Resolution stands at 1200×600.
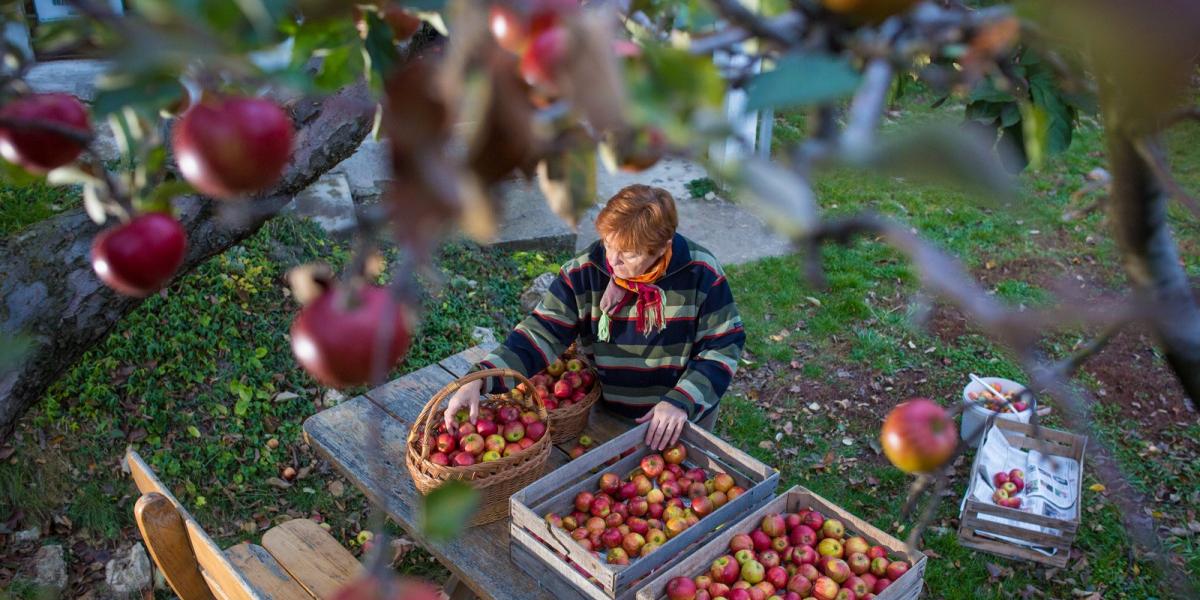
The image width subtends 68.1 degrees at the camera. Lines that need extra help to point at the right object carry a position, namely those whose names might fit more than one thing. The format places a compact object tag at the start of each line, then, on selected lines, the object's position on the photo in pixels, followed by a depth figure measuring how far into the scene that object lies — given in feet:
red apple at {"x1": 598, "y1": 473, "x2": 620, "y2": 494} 8.61
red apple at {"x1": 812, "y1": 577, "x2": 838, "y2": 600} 7.43
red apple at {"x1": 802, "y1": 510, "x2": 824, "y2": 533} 8.31
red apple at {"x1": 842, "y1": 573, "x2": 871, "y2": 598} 7.48
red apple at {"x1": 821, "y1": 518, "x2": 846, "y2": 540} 8.23
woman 9.43
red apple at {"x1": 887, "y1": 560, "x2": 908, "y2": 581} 7.77
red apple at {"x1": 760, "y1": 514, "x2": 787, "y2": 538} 8.20
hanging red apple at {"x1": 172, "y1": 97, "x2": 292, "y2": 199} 1.91
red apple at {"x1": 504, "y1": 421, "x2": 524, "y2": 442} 8.53
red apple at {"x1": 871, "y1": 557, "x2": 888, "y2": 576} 7.86
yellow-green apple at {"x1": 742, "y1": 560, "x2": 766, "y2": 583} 7.62
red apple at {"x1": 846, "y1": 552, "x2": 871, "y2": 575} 7.88
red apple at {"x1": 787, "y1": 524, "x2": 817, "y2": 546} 8.07
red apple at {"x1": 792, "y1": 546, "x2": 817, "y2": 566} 7.89
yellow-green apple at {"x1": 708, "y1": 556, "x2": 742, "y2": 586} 7.66
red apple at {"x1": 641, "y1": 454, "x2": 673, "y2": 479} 8.77
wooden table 7.63
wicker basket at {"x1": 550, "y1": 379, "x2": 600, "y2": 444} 9.23
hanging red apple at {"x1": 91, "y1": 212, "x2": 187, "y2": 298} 2.22
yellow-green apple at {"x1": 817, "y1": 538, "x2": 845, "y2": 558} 7.95
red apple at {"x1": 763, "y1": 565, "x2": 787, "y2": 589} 7.70
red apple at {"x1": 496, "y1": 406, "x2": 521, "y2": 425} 8.75
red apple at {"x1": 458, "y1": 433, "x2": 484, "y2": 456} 8.22
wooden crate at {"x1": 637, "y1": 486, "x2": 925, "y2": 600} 7.39
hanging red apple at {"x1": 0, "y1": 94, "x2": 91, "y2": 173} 2.19
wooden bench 6.65
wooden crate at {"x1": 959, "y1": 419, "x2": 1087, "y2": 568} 11.59
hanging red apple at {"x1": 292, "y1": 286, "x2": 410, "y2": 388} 1.74
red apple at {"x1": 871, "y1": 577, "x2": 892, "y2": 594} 7.66
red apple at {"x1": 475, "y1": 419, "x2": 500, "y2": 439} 8.55
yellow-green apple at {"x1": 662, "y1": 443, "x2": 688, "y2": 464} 8.96
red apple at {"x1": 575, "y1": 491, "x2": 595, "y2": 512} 8.41
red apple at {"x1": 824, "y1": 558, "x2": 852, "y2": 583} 7.66
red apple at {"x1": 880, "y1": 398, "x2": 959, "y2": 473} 2.97
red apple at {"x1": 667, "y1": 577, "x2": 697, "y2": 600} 7.25
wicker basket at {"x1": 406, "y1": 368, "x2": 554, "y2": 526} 7.84
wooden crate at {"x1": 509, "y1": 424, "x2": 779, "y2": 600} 7.30
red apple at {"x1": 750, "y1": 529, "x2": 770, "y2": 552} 8.04
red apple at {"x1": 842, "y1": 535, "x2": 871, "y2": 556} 8.07
